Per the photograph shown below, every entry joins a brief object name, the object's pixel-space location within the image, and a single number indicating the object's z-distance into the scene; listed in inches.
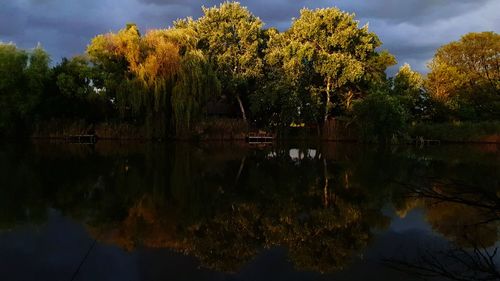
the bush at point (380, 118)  1270.9
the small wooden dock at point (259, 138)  1405.0
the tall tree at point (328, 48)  1423.5
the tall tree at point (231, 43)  1461.6
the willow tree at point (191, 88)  1206.3
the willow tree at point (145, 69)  1204.5
